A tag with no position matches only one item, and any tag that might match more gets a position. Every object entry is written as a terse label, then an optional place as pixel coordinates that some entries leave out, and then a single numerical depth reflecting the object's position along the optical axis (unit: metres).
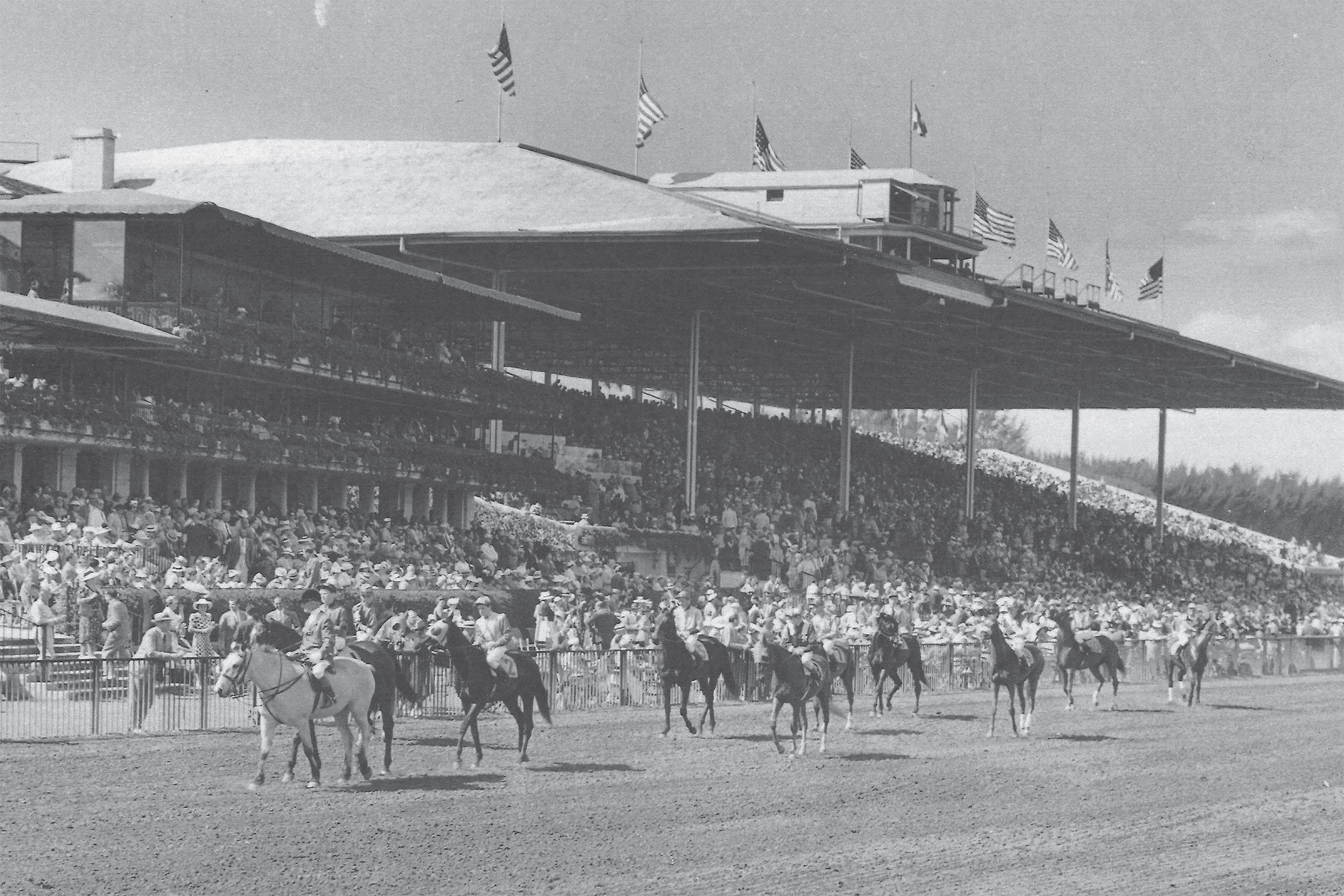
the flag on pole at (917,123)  57.81
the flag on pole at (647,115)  51.09
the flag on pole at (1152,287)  61.00
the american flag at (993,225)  54.03
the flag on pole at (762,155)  53.59
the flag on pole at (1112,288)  62.38
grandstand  35.53
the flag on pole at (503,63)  48.25
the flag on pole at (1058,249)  57.41
